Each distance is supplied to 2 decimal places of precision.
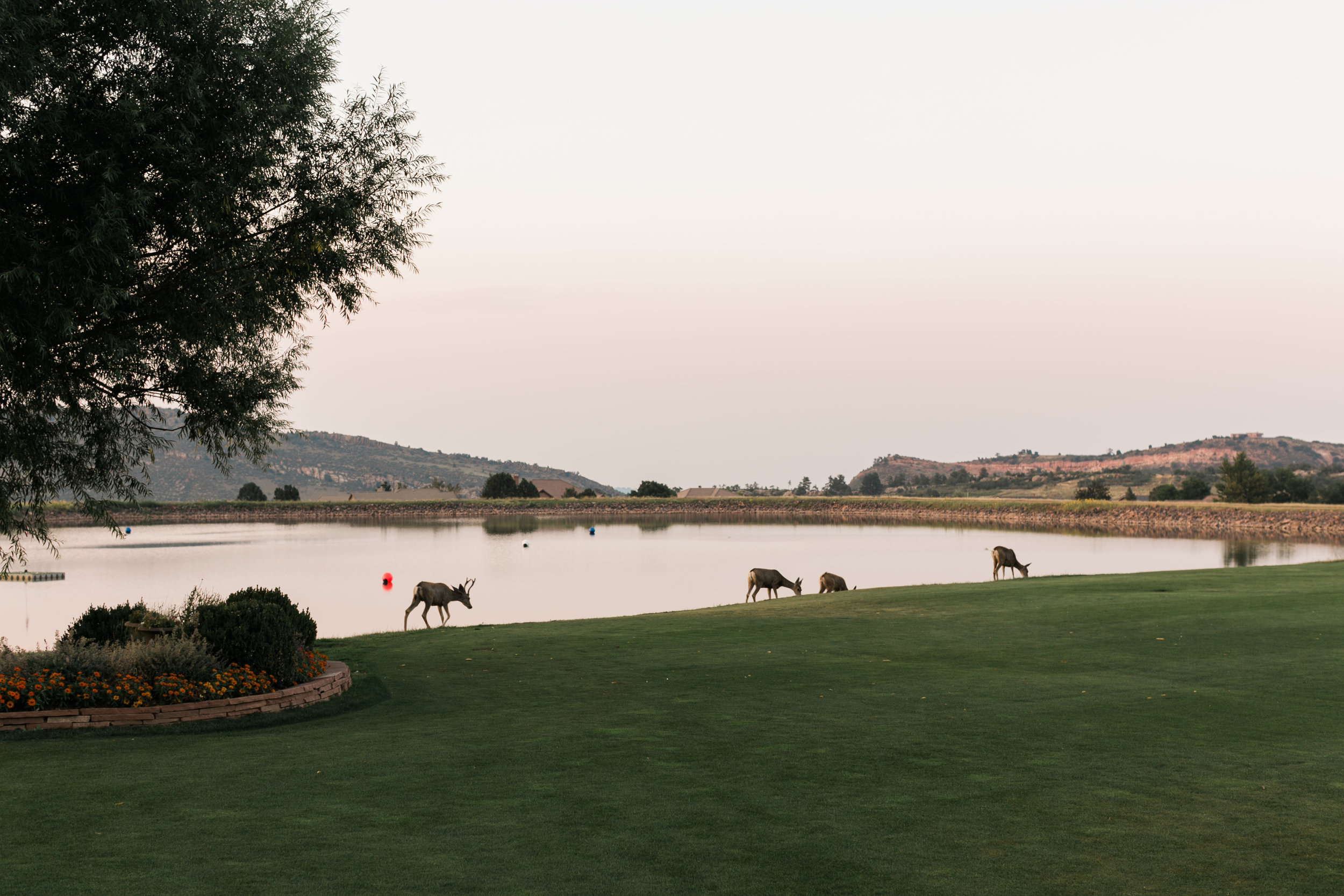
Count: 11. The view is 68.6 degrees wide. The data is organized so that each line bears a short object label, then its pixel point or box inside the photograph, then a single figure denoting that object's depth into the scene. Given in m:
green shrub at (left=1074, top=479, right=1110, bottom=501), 119.19
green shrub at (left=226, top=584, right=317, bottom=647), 15.29
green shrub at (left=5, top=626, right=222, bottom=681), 12.06
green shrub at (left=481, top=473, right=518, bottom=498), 154.38
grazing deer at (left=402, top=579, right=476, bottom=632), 28.00
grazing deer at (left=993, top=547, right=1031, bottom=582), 38.03
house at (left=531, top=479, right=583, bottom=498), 179.55
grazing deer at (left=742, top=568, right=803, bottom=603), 32.66
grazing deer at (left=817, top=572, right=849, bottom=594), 31.00
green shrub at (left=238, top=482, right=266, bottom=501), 137.75
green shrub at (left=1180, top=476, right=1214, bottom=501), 114.56
